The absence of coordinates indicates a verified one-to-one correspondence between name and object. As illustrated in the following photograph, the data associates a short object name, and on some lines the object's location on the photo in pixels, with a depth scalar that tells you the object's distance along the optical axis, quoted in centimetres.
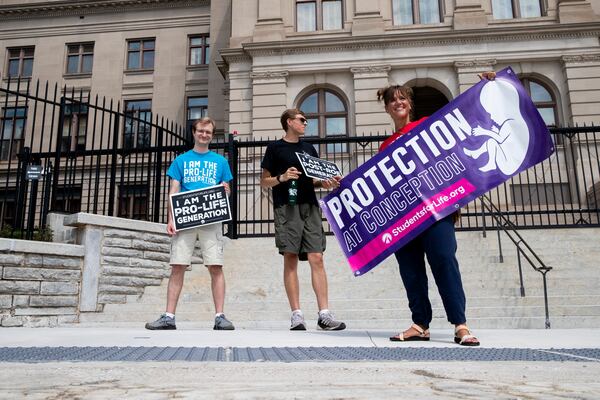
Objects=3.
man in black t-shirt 449
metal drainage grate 246
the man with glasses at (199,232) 469
